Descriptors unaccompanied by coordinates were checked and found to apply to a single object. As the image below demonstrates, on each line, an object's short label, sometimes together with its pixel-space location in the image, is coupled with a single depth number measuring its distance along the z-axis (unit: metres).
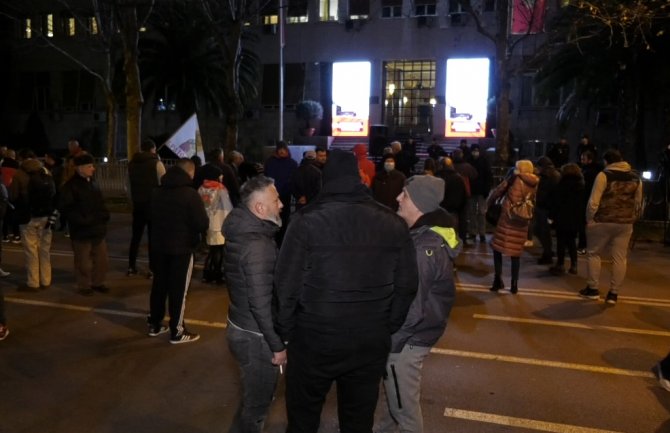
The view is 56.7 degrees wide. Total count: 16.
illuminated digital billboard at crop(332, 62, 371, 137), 31.16
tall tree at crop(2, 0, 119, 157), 24.75
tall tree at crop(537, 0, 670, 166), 20.03
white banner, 11.36
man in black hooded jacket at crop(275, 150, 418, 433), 2.96
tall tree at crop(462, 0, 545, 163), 19.02
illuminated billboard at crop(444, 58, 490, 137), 29.05
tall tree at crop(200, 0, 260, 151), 19.78
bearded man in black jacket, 3.53
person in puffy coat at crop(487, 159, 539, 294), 8.12
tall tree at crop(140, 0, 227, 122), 28.59
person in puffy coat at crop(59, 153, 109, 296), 7.71
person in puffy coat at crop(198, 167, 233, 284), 8.21
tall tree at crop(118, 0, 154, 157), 18.92
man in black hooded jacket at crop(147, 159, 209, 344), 5.97
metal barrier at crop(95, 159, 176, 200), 19.62
